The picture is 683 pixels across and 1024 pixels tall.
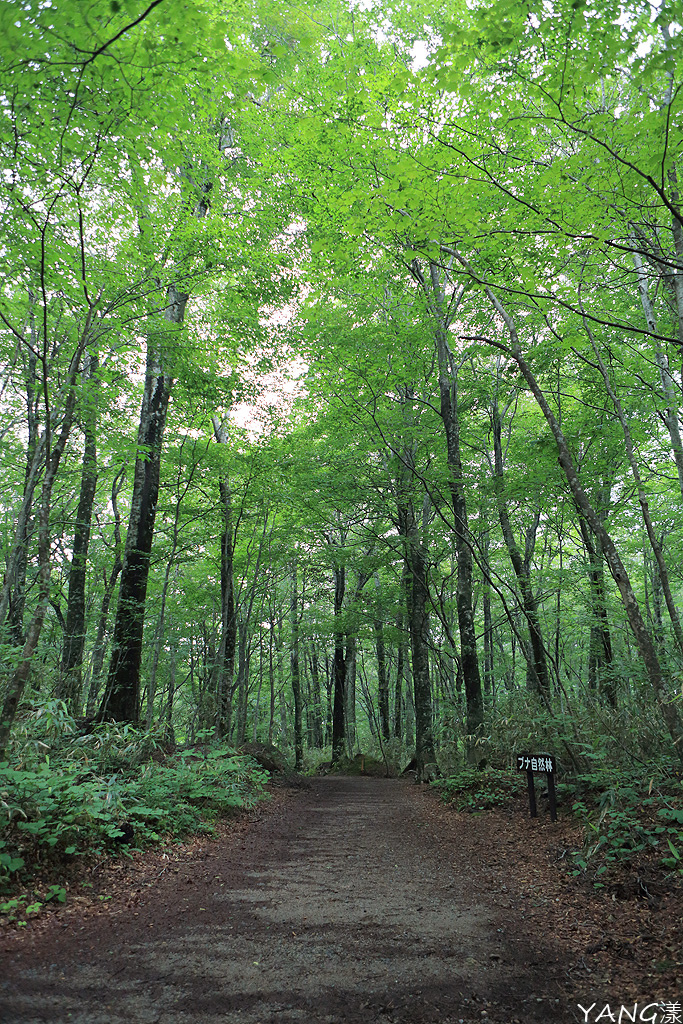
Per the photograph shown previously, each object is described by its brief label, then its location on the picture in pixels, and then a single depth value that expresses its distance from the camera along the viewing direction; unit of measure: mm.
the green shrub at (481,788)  7648
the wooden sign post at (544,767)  6000
